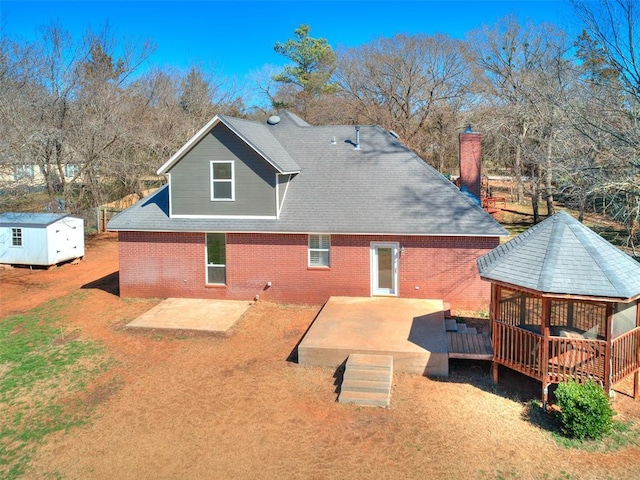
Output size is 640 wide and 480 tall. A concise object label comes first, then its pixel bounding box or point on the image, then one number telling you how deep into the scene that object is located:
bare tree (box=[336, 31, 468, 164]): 41.34
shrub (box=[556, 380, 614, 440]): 8.98
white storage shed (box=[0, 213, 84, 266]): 22.38
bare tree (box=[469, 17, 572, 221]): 25.62
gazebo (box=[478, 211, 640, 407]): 10.06
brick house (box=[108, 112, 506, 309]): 16.14
